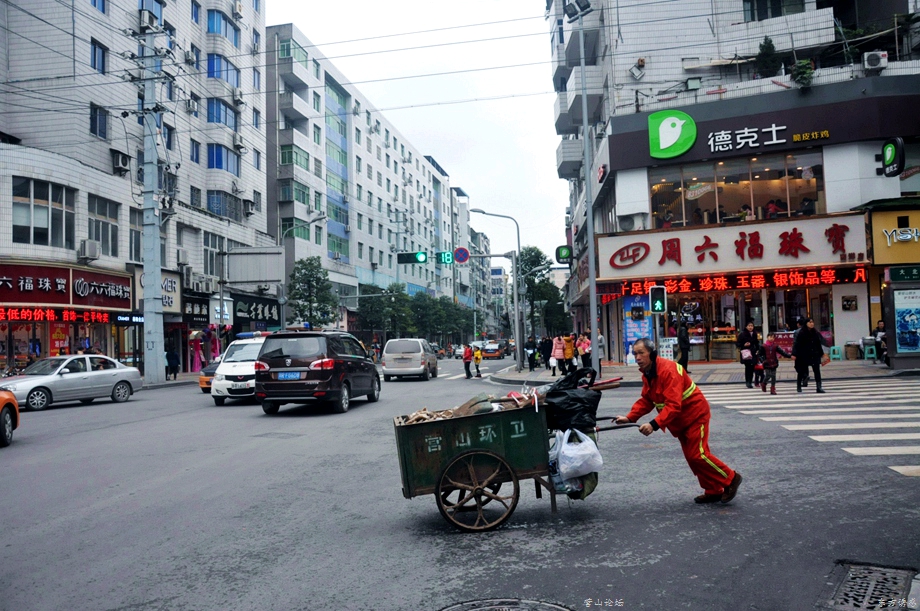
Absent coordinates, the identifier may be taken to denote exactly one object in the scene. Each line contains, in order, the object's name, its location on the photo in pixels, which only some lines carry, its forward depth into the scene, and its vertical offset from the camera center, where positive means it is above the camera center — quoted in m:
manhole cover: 4.20 -1.59
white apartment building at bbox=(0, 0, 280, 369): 28.70 +8.47
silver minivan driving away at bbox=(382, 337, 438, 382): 29.28 -0.97
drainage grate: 4.21 -1.62
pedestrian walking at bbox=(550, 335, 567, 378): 28.27 -0.79
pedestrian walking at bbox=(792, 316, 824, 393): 16.06 -0.57
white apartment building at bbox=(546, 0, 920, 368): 27.44 +6.43
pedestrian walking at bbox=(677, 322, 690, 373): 22.11 -0.54
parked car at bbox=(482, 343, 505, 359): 61.59 -1.61
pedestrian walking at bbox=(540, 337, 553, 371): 33.28 -0.78
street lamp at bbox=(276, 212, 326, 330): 51.16 +8.17
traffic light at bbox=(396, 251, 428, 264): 29.77 +3.20
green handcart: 5.99 -1.00
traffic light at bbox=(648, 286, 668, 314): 21.20 +0.79
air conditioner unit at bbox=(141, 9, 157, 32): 30.02 +13.81
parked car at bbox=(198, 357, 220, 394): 23.61 -1.18
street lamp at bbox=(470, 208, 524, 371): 34.12 -0.28
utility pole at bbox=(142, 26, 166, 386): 28.66 +3.43
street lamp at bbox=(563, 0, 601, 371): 22.59 +4.01
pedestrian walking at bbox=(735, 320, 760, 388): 18.69 -0.67
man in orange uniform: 6.33 -0.78
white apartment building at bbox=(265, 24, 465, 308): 54.00 +14.51
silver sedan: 18.47 -0.94
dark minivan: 15.40 -0.68
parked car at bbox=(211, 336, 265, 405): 18.64 -0.98
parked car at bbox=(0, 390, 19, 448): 11.44 -1.08
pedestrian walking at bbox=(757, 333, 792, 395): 16.94 -0.94
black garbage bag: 6.05 -0.67
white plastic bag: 5.90 -1.06
